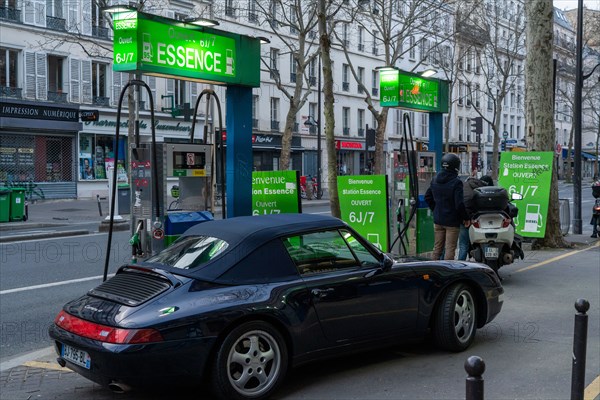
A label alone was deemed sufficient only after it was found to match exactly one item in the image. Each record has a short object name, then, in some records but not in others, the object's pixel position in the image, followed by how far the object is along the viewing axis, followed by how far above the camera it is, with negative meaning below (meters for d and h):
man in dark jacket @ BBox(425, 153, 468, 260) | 9.57 -0.44
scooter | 9.95 -0.82
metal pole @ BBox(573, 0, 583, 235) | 17.48 +0.67
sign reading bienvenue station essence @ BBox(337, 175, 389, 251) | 11.19 -0.55
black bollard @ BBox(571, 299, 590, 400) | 4.33 -1.16
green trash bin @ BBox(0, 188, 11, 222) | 21.58 -1.04
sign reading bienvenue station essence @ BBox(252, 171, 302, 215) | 10.66 -0.32
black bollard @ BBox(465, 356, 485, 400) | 2.97 -0.91
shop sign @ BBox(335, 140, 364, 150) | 49.70 +2.01
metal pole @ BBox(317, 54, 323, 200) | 38.47 -0.11
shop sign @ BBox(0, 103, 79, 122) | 29.92 +2.74
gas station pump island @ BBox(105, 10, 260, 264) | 7.82 +0.69
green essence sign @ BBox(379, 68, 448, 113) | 12.97 +1.60
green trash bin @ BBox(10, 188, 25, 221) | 21.95 -1.03
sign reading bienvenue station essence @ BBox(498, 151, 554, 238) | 14.13 -0.23
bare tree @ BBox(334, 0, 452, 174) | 28.08 +5.88
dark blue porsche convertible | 4.62 -1.02
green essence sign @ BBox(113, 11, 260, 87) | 7.75 +1.49
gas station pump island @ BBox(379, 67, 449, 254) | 11.80 +0.24
